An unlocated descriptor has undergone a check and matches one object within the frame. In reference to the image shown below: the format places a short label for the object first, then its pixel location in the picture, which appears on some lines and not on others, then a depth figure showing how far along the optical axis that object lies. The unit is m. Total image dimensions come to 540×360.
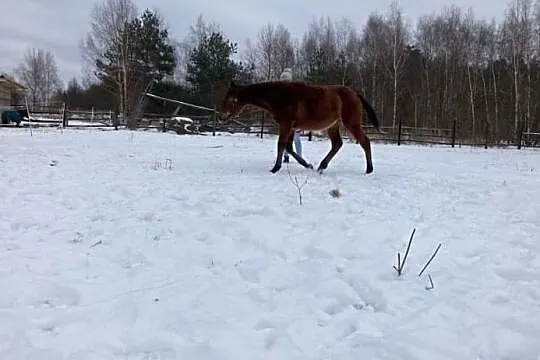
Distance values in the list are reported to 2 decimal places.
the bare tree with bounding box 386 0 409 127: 33.01
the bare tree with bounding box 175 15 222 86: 42.69
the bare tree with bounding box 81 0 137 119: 34.59
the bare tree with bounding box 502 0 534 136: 28.23
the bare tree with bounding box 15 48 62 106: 59.47
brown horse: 7.06
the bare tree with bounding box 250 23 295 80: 40.92
